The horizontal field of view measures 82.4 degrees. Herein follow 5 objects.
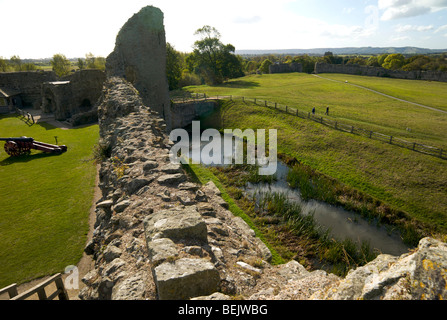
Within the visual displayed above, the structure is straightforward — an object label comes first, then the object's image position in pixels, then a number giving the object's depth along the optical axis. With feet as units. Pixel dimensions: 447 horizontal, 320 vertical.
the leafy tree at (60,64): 207.00
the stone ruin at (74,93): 89.38
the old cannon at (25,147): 52.85
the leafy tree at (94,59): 223.84
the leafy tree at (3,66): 194.83
